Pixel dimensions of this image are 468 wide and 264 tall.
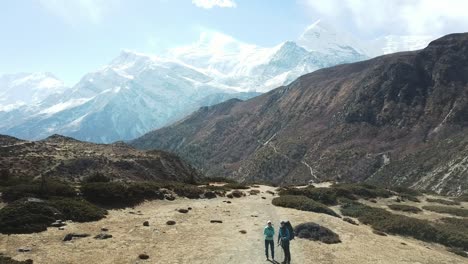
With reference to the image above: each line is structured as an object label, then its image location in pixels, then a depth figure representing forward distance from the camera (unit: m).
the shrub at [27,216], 32.91
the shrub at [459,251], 45.97
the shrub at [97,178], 54.78
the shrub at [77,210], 37.47
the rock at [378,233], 45.95
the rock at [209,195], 57.48
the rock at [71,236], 32.16
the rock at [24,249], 29.21
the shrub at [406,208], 65.02
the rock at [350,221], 49.48
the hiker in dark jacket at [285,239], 29.80
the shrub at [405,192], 85.09
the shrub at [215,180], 90.74
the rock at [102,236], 33.20
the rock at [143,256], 29.48
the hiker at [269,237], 30.64
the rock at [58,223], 34.70
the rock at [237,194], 61.41
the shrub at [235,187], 71.91
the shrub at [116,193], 45.09
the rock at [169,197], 52.03
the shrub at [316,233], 37.88
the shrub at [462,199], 82.78
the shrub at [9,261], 25.53
